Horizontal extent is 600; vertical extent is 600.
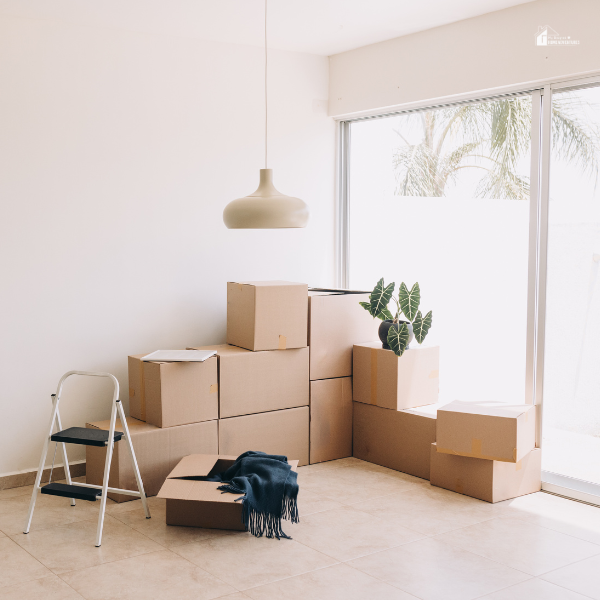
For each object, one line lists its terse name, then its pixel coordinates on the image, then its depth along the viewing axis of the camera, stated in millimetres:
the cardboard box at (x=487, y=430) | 3453
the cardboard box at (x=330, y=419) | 4254
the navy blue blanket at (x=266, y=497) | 3133
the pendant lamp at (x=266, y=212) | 2502
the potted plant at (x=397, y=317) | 4004
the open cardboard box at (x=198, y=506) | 3123
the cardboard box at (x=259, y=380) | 3877
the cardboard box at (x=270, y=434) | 3908
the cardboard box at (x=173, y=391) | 3643
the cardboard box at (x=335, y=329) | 4211
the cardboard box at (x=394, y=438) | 3949
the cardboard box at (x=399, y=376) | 4086
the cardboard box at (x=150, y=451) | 3516
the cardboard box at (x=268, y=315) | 3963
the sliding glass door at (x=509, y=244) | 3566
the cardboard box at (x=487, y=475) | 3549
